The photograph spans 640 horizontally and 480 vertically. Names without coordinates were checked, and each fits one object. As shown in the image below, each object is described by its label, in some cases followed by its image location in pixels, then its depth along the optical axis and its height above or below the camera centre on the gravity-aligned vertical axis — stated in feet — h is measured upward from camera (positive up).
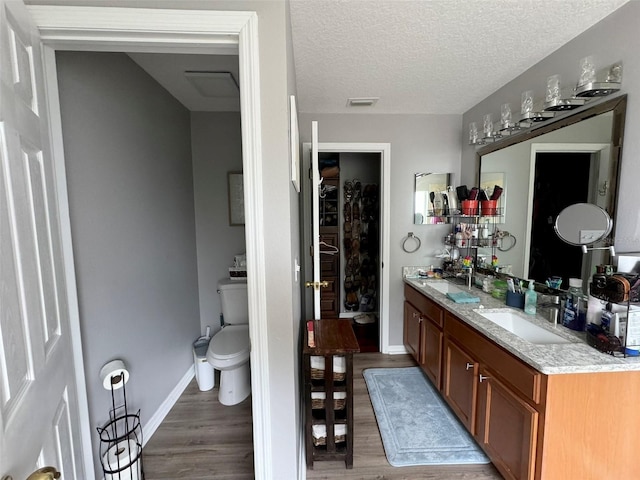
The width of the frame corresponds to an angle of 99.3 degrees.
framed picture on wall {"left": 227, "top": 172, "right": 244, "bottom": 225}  8.14 +0.54
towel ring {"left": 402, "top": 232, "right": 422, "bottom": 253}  8.77 -0.85
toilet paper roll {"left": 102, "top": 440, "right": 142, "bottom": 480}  4.40 -4.00
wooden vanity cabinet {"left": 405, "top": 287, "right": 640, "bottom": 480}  3.65 -2.92
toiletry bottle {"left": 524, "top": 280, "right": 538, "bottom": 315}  5.44 -1.80
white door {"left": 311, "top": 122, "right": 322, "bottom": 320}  4.99 +0.02
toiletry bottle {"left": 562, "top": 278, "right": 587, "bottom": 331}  4.55 -1.65
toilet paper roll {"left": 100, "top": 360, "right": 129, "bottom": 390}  4.36 -2.56
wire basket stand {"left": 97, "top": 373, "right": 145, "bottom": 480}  4.37 -3.83
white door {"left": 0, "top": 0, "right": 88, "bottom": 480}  2.06 -0.59
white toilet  6.44 -3.22
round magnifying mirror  4.51 -0.22
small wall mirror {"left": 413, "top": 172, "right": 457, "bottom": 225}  8.61 +0.59
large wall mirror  4.53 +0.63
